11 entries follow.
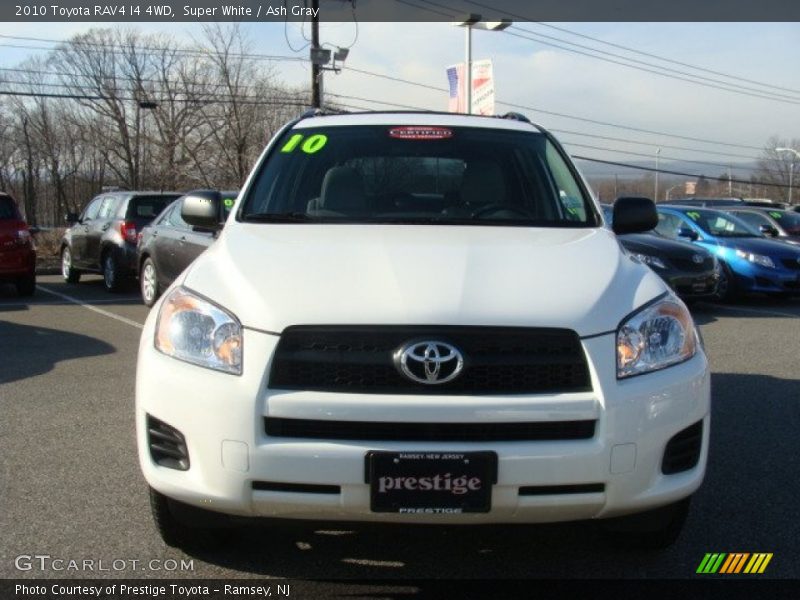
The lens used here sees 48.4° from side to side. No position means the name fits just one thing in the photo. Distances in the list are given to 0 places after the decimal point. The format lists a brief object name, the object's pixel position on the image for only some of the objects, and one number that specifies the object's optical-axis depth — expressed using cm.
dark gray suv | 1335
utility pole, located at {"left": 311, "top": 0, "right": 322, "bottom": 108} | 2447
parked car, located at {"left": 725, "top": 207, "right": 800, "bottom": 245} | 1582
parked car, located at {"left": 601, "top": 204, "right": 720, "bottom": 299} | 1166
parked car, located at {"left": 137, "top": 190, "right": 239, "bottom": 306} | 1030
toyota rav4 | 274
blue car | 1306
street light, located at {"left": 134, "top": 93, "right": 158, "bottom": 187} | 5126
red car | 1257
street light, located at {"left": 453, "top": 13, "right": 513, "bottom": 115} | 2138
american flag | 2214
